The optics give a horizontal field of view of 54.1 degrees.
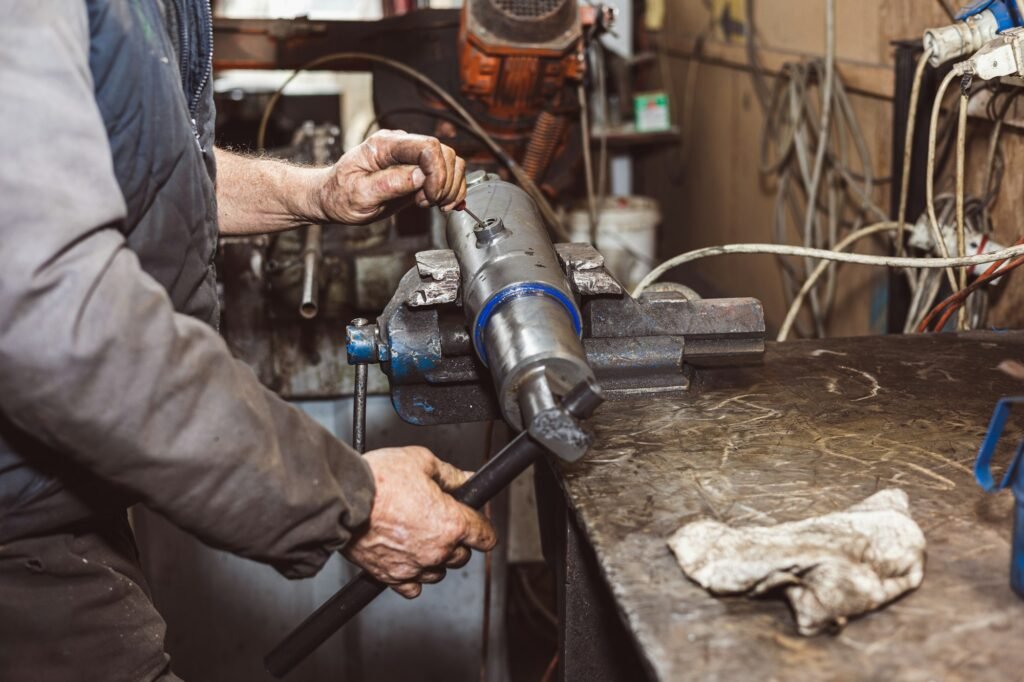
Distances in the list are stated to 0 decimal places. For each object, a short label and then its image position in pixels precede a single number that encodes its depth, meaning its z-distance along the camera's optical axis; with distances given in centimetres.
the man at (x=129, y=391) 73
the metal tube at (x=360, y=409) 131
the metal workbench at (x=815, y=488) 72
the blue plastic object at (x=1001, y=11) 146
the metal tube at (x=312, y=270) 158
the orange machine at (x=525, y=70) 208
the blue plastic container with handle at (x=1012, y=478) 76
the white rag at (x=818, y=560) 74
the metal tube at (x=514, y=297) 98
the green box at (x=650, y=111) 346
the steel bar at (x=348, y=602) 97
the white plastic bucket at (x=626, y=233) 293
